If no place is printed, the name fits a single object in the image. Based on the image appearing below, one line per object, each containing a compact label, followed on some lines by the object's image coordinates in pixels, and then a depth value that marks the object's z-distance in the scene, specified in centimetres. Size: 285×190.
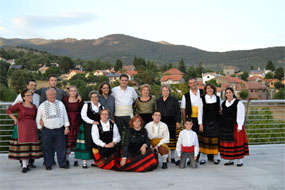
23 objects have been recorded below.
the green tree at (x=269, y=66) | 8614
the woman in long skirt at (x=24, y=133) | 443
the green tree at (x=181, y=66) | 9350
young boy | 467
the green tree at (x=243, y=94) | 6966
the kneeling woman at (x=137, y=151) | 446
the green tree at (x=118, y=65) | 8250
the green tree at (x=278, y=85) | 8126
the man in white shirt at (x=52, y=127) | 448
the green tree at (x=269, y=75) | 8955
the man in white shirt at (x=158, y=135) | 469
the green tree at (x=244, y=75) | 9450
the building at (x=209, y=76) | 7669
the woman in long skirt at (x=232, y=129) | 475
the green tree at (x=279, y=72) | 8949
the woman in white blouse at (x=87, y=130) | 461
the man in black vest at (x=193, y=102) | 494
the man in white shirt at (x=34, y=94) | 460
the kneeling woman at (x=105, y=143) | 455
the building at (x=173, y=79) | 7138
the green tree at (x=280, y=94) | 6669
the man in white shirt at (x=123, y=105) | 491
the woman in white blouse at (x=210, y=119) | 486
